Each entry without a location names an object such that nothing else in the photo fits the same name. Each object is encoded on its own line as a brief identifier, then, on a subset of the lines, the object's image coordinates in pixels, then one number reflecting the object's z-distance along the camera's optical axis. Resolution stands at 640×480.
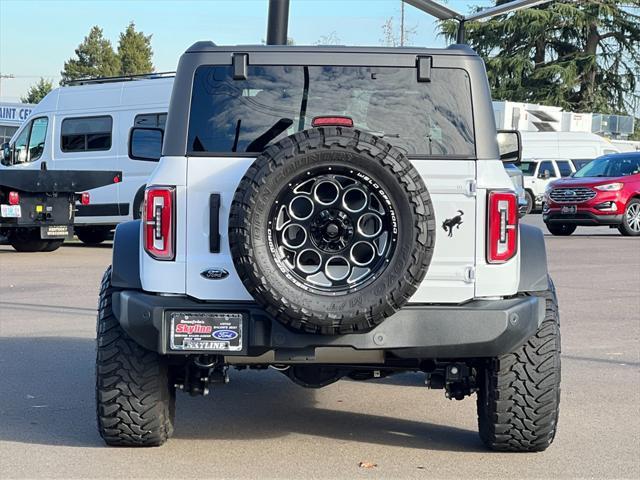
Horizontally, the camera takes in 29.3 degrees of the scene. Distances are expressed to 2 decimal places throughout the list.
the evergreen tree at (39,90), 98.25
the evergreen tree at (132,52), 88.06
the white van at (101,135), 21.75
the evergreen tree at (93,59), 91.14
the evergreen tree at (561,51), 57.16
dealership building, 46.28
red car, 24.88
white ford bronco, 5.48
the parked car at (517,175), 30.05
